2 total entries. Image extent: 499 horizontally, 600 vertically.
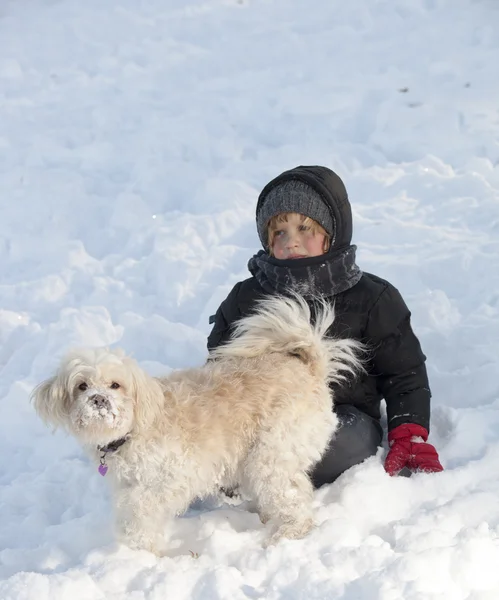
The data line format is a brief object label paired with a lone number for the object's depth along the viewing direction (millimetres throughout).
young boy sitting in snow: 5879
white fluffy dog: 4930
